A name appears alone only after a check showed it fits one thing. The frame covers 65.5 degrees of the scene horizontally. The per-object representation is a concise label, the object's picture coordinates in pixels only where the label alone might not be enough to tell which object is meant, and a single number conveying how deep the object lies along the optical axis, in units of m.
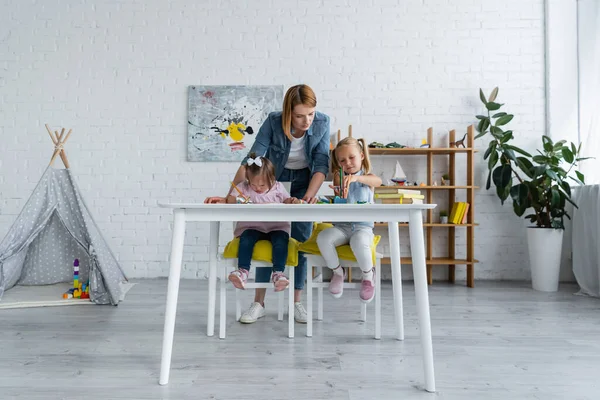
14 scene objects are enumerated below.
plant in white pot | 3.59
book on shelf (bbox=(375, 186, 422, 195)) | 2.04
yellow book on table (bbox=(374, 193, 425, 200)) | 2.01
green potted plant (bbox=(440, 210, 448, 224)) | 3.93
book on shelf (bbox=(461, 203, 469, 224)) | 3.87
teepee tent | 3.10
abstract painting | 4.08
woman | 2.29
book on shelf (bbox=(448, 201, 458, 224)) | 3.90
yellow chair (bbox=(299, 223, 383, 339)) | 2.27
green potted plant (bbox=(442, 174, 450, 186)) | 3.98
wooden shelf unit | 3.80
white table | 1.68
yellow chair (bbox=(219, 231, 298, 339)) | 2.28
